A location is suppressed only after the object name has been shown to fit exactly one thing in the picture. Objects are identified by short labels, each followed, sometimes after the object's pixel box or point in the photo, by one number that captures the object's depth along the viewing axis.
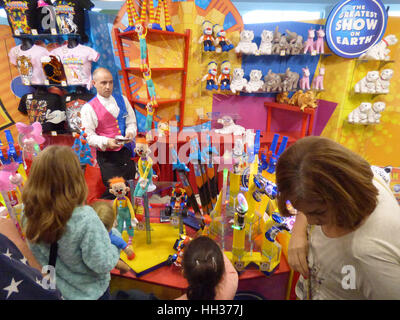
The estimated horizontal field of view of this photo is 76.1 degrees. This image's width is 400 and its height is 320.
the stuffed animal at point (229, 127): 3.33
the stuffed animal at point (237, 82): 3.36
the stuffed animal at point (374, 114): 3.32
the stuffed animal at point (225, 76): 3.28
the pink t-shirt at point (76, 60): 2.88
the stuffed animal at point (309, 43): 3.18
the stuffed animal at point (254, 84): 3.38
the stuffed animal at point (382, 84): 3.20
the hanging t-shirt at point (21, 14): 2.67
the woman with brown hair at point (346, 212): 0.71
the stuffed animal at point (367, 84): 3.20
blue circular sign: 2.95
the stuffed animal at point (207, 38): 3.10
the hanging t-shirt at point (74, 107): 2.97
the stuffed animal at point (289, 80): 3.35
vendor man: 2.19
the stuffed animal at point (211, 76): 3.26
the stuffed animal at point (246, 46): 3.23
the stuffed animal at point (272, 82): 3.36
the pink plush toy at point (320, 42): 3.14
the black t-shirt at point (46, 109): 2.97
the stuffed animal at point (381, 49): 3.05
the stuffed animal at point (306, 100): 3.27
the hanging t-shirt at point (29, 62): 2.90
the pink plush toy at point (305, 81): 3.36
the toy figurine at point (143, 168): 1.54
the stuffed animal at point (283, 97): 3.43
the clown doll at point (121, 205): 1.48
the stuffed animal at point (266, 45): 3.23
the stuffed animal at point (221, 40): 3.13
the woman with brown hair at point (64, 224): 0.94
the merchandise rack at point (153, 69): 2.94
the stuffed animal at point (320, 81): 3.35
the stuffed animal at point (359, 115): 3.35
